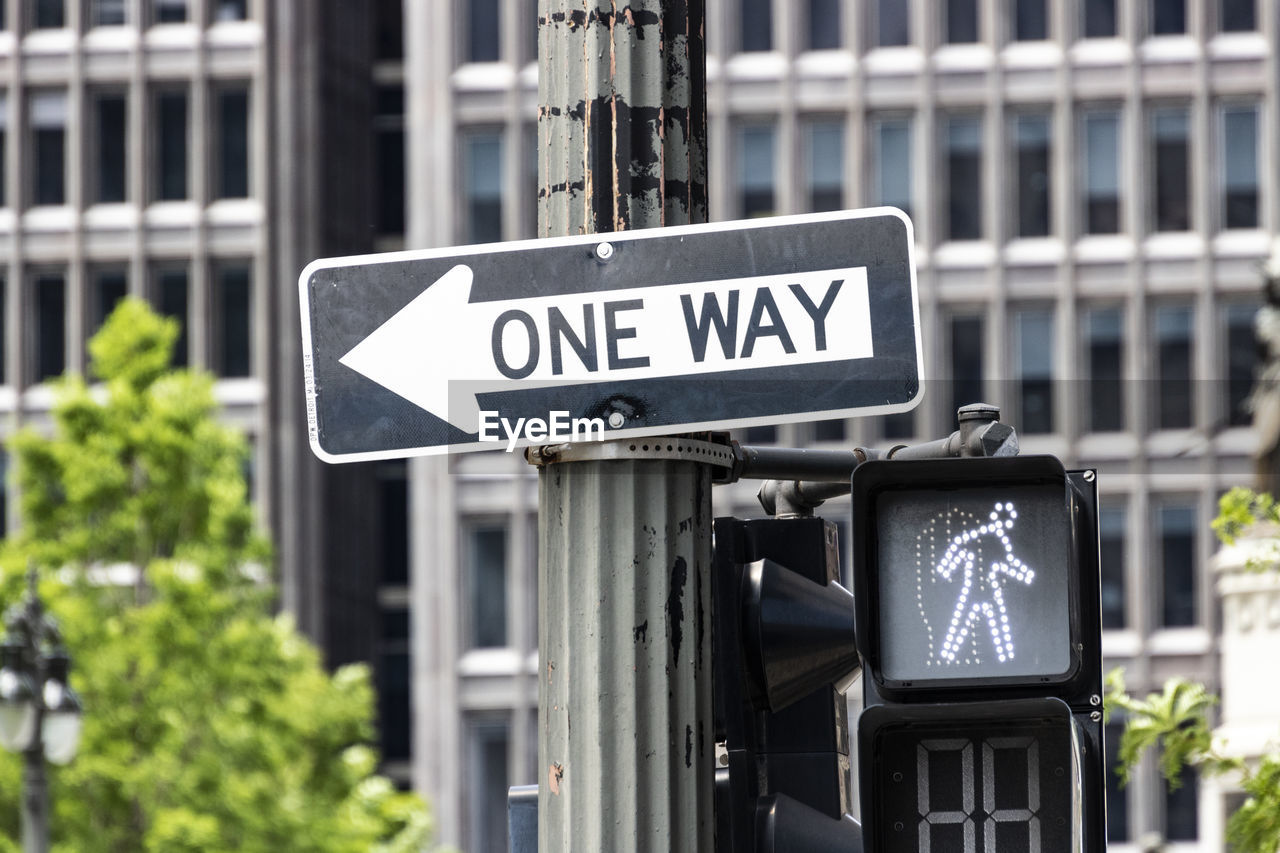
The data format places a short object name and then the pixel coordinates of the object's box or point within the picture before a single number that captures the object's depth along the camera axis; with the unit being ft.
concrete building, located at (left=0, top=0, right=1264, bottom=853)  279.90
